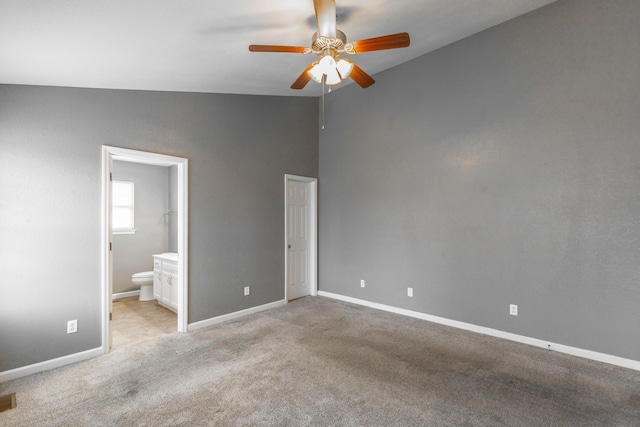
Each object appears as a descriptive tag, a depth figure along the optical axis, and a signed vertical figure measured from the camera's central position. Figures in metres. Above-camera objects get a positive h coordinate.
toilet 4.93 -1.05
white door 5.06 -0.37
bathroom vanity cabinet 4.33 -0.92
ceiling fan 2.19 +1.30
